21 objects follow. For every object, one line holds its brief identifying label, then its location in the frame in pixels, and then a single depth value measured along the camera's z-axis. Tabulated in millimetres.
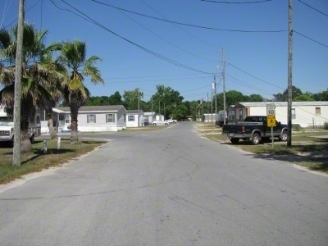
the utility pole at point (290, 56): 21266
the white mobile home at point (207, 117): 118650
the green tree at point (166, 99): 137125
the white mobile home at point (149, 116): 96512
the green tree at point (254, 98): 149800
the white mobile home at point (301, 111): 46188
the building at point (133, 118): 72562
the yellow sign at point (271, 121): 21109
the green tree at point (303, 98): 103925
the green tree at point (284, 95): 137700
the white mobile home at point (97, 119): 51750
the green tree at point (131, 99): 126062
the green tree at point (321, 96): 105656
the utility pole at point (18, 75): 12867
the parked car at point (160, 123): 86069
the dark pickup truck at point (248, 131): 24062
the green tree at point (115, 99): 135625
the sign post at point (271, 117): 21109
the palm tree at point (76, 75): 25203
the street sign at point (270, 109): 21156
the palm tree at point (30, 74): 15695
